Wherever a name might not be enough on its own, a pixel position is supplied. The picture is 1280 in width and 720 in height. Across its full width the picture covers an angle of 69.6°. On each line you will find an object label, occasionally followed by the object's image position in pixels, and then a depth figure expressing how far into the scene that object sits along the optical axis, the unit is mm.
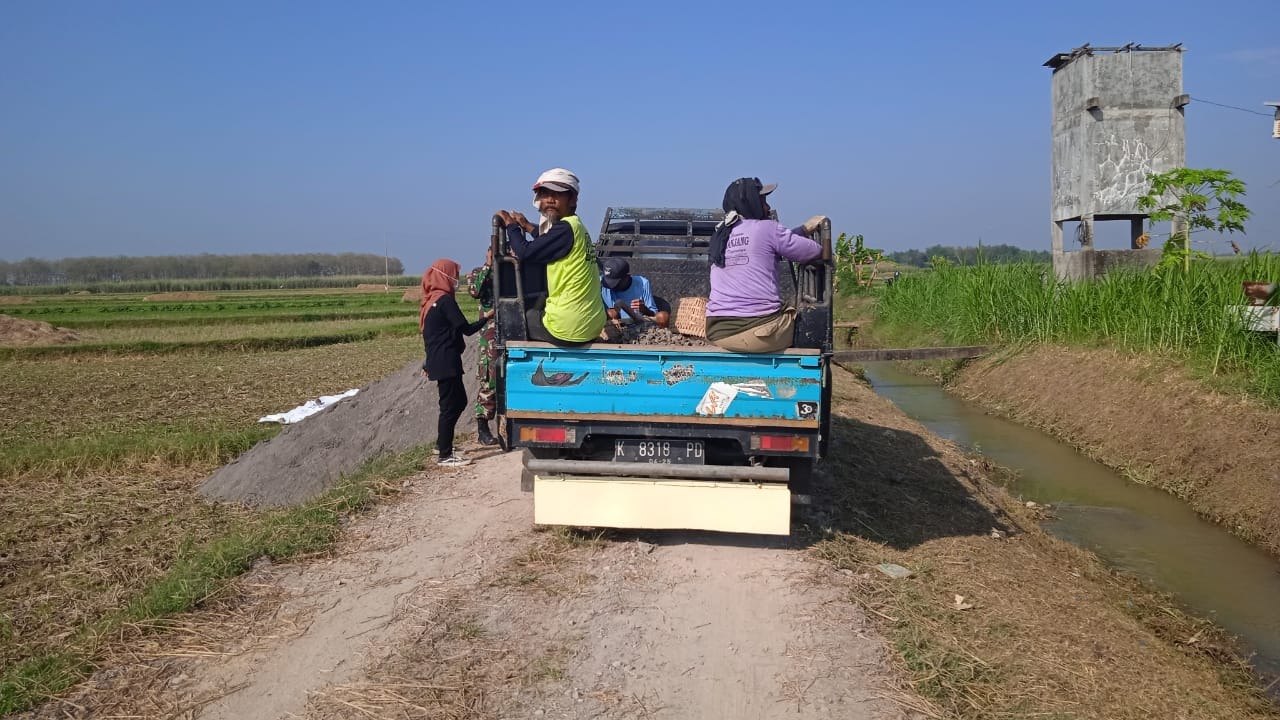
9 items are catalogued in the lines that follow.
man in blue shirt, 7055
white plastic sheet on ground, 12570
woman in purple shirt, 5195
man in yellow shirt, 5395
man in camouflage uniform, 7262
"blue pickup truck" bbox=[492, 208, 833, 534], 5117
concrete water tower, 17188
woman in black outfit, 7621
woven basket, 6746
